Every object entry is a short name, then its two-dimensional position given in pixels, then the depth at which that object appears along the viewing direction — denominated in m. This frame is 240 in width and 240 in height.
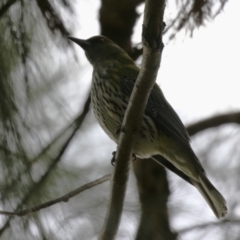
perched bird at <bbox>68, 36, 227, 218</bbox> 6.45
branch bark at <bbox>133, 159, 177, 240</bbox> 5.54
